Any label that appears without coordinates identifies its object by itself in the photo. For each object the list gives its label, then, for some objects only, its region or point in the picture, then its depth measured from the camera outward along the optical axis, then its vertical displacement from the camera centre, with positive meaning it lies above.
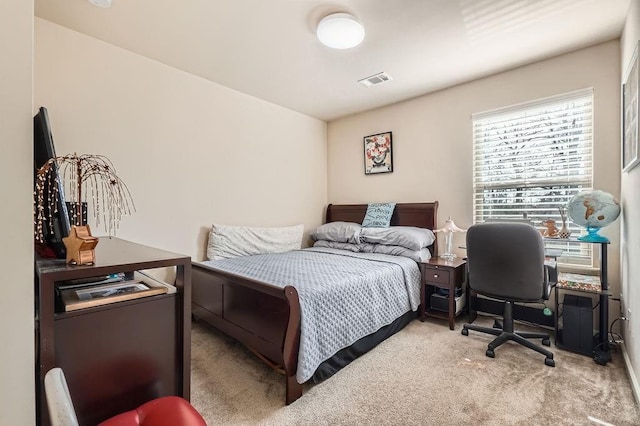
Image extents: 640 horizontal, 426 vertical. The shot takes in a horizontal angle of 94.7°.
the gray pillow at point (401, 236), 3.16 -0.28
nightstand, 2.84 -0.71
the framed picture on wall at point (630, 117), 1.78 +0.62
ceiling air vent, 3.04 +1.41
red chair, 0.81 -0.69
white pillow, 3.11 -0.33
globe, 2.23 -0.01
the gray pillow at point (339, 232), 3.63 -0.27
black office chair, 2.17 -0.45
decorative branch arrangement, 2.29 +0.14
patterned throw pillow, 3.74 -0.05
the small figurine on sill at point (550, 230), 2.62 -0.18
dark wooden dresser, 0.96 -0.48
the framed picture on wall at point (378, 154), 3.91 +0.78
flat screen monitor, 1.21 +0.03
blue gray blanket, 1.88 -0.61
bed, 1.77 -0.76
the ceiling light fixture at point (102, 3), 1.96 +1.42
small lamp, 3.15 -0.26
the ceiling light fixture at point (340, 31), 2.09 +1.33
